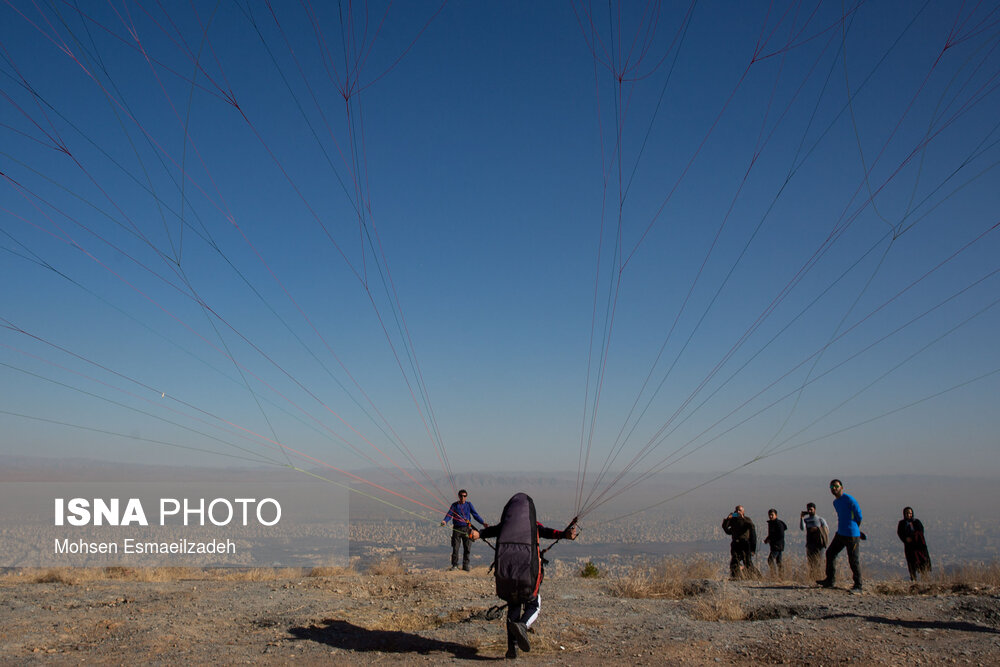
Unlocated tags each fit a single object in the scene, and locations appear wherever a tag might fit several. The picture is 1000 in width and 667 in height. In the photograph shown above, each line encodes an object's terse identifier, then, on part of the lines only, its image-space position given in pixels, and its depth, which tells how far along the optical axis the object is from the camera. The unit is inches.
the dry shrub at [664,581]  454.3
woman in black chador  506.9
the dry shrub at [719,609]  361.1
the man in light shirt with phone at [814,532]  552.7
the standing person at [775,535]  583.8
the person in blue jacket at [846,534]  435.2
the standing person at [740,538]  590.9
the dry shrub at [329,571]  581.6
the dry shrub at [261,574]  558.7
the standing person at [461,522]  569.6
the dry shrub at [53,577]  517.3
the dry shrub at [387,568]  553.4
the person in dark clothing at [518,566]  277.1
